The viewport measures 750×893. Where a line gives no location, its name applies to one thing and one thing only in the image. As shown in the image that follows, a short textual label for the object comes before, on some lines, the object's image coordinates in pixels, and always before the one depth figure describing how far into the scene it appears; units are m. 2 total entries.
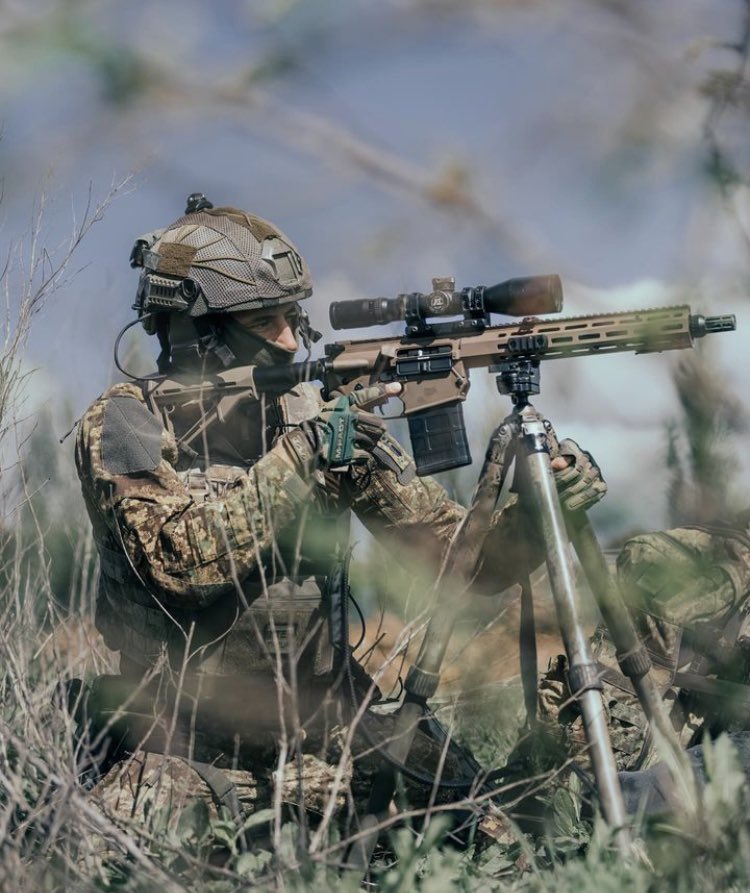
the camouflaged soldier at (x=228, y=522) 8.37
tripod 7.11
